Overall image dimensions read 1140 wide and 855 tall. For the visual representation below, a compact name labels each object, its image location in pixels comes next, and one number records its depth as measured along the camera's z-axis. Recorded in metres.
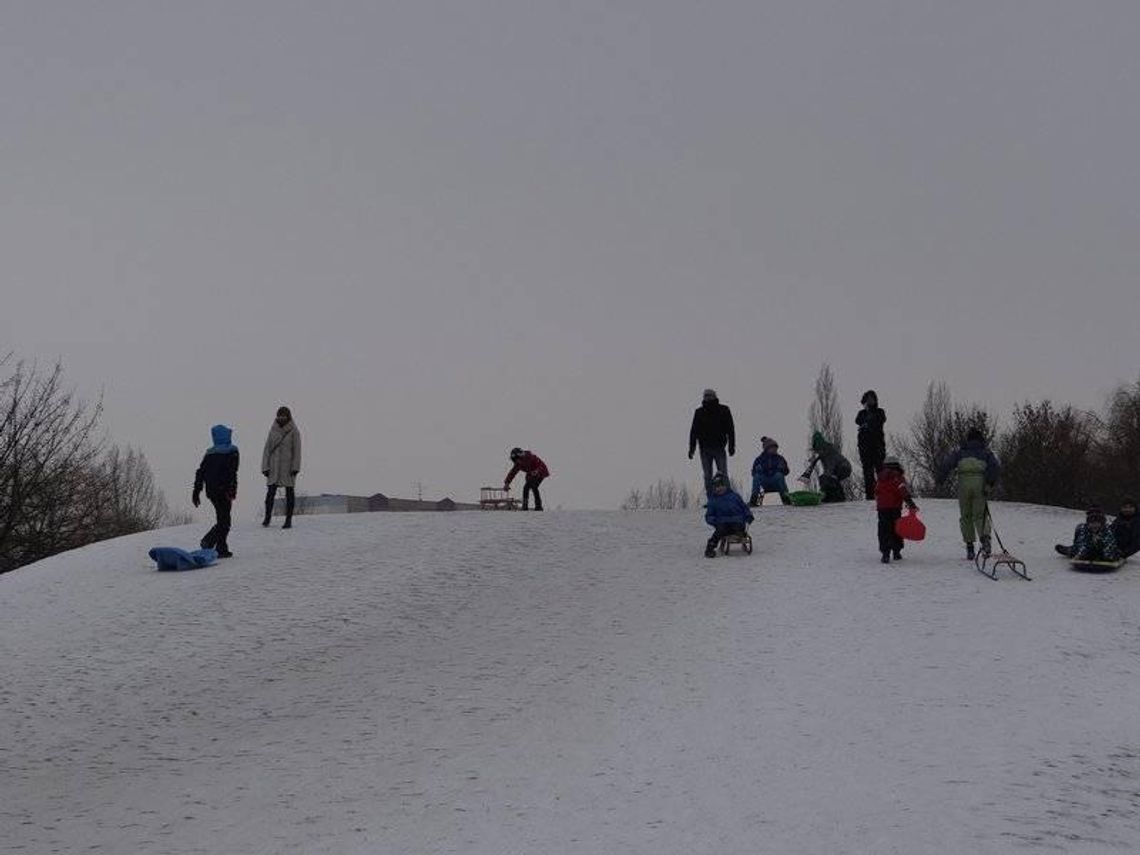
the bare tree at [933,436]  67.50
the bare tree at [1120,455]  56.39
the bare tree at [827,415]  68.44
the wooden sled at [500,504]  39.66
